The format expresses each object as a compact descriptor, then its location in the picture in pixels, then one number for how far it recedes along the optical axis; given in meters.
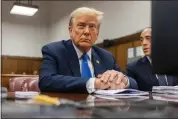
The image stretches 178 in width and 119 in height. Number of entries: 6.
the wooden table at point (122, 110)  0.52
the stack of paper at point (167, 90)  1.35
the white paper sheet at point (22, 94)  0.94
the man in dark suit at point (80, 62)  1.45
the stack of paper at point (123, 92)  1.13
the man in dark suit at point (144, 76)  2.34
